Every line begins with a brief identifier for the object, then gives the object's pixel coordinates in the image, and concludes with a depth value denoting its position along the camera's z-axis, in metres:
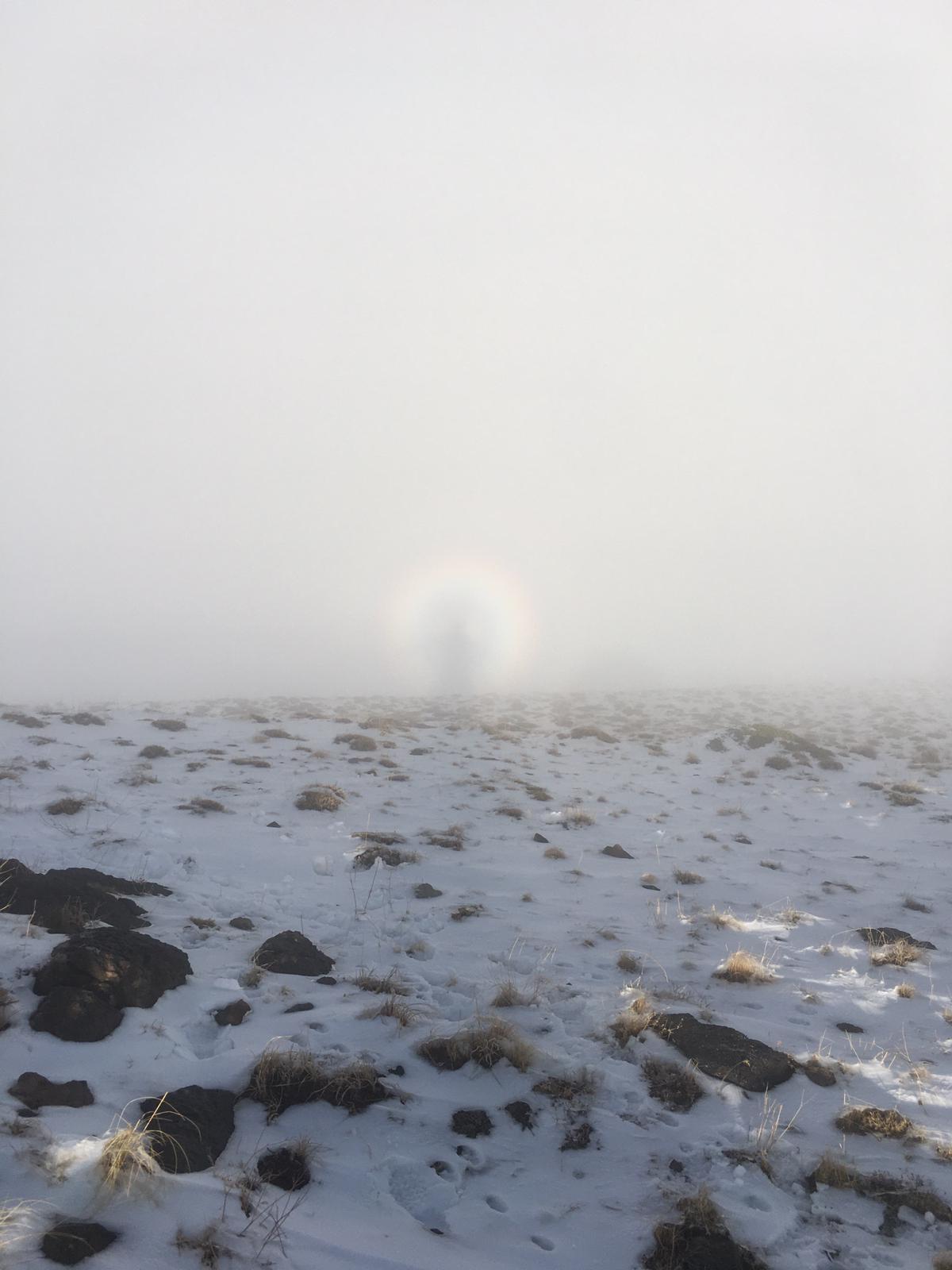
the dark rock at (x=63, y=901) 6.75
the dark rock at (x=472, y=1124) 4.71
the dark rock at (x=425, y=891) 9.43
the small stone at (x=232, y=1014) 5.66
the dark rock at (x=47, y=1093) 4.24
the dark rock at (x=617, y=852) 11.93
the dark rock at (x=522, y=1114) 4.81
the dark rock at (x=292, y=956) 6.78
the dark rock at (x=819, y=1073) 5.52
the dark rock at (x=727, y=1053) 5.42
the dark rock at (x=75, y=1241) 3.21
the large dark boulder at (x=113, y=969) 5.47
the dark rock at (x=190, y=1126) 4.01
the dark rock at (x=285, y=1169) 4.07
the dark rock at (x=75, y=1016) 5.02
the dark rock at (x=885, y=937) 8.69
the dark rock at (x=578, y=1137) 4.63
